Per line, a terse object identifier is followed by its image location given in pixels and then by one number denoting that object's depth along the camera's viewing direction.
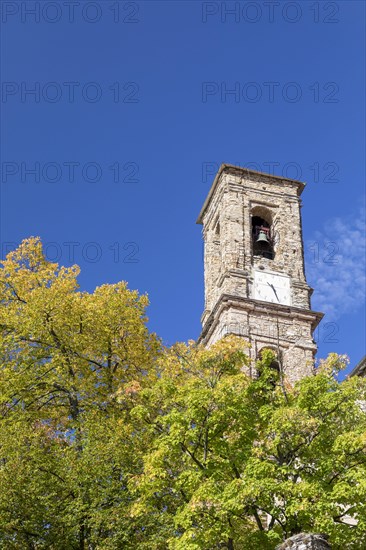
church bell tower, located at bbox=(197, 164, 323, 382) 33.84
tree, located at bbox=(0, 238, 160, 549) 17.45
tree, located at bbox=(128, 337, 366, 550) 15.42
